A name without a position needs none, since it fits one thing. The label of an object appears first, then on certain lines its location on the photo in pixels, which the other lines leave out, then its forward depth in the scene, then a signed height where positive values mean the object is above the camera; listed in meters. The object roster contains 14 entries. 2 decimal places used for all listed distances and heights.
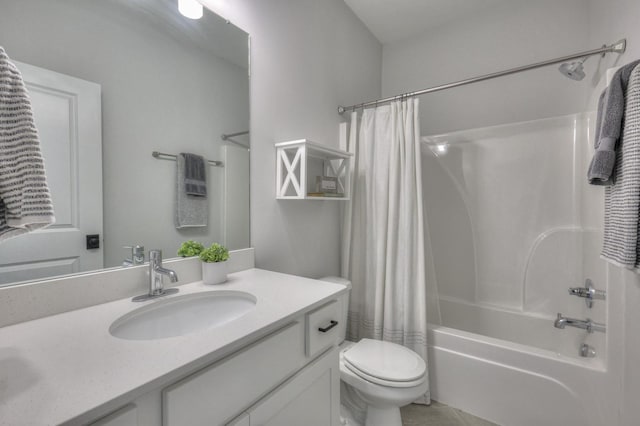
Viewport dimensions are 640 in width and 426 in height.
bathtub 1.35 -0.90
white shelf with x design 1.51 +0.25
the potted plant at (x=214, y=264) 1.11 -0.21
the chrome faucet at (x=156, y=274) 0.95 -0.22
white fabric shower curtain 1.74 -0.14
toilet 1.24 -0.76
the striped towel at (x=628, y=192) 1.00 +0.06
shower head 1.52 +0.75
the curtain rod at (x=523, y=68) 1.38 +0.78
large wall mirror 0.81 +0.32
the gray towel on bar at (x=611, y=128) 1.09 +0.32
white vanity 0.46 -0.30
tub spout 1.38 -0.58
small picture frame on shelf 1.71 +0.15
